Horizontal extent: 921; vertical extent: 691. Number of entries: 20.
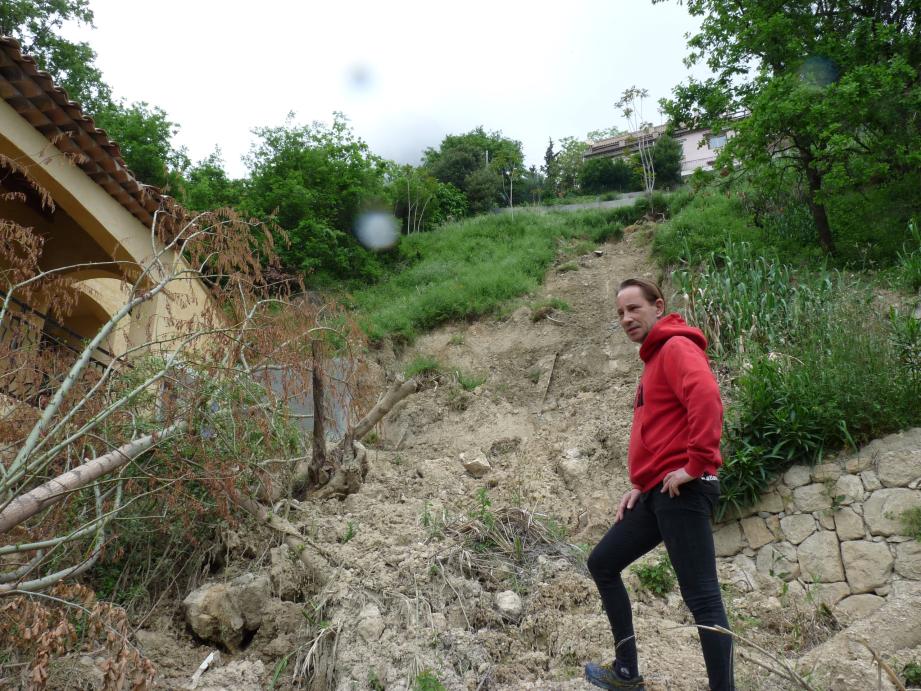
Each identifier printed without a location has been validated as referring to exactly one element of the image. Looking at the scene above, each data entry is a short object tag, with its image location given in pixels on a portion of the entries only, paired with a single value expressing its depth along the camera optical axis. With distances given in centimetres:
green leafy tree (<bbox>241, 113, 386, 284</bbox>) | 1538
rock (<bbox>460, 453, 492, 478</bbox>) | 616
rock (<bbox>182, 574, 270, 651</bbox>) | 364
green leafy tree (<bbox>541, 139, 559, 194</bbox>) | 3123
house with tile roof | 525
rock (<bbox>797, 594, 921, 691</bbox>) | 257
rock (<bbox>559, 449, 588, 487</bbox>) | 612
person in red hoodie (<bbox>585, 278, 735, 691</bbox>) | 223
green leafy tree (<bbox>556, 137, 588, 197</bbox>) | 3030
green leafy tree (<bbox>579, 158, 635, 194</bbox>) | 2816
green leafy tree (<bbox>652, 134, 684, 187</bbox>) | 2500
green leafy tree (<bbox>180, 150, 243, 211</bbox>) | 1604
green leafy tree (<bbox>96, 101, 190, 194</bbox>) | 1711
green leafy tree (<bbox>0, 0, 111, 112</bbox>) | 1758
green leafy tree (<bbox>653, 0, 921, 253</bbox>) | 754
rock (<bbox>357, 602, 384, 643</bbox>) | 340
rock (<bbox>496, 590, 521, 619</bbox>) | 367
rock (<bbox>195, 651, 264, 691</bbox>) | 320
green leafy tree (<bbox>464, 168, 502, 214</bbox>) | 2591
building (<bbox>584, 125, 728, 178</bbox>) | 2512
